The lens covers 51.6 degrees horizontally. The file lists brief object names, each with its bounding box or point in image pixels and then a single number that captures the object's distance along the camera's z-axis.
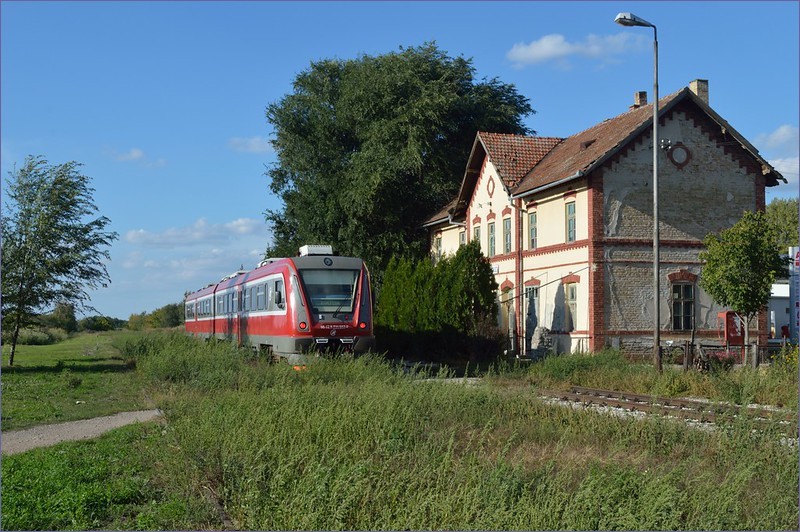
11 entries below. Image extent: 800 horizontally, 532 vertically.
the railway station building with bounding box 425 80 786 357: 28.31
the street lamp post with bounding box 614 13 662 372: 20.66
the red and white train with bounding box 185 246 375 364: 20.69
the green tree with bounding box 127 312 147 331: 100.44
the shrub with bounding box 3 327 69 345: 58.22
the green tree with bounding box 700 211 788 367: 24.64
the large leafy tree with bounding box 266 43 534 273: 42.97
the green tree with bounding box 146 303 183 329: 102.62
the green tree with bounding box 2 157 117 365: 26.67
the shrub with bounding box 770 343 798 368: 18.24
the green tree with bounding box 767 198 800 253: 64.12
